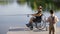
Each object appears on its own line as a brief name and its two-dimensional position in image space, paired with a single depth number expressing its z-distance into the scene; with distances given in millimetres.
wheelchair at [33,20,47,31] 7917
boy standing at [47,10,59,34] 6552
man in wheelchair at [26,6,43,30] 7877
